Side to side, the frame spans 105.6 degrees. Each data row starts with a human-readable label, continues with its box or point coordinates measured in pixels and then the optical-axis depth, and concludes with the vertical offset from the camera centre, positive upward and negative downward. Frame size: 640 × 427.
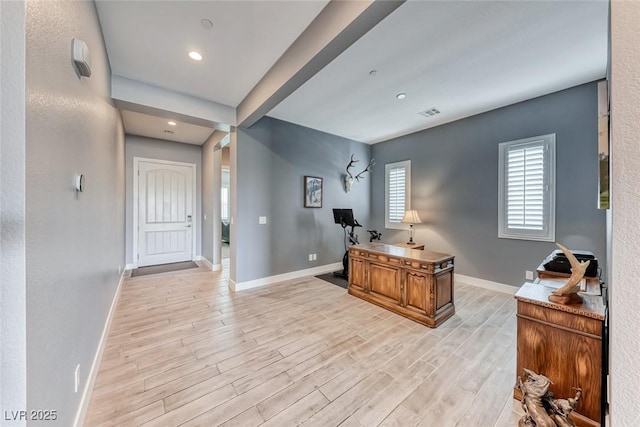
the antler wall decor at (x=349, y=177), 5.24 +0.78
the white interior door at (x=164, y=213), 5.06 -0.03
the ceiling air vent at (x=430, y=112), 3.80 +1.60
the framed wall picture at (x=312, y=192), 4.60 +0.40
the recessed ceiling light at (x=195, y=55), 2.41 +1.58
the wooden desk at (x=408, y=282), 2.63 -0.83
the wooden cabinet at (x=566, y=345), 1.34 -0.80
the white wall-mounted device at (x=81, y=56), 1.34 +0.88
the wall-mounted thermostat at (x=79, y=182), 1.43 +0.18
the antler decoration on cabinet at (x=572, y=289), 1.38 -0.46
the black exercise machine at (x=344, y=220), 4.44 -0.14
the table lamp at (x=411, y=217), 4.38 -0.08
